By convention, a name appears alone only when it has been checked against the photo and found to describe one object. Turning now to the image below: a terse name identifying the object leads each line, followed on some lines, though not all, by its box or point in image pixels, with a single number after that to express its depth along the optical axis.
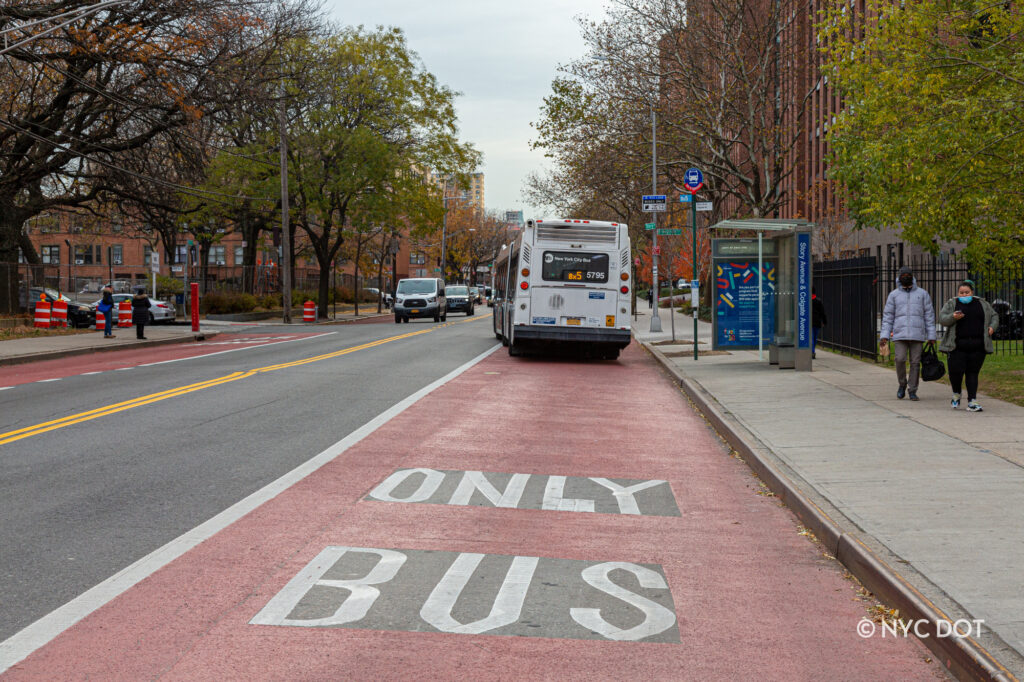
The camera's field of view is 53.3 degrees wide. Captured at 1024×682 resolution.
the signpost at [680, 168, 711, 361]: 22.39
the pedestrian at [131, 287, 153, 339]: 31.56
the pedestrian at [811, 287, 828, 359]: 21.77
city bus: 22.34
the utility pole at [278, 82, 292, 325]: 45.16
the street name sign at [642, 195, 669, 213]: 24.81
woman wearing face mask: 12.80
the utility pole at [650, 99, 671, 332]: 32.30
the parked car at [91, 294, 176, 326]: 44.63
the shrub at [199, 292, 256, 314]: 50.81
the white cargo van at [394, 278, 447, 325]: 47.88
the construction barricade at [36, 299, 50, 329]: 35.50
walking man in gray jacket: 13.84
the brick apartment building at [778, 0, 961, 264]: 37.69
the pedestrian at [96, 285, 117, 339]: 30.91
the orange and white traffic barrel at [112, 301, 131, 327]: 39.59
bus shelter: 20.72
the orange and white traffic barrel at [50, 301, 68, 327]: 36.28
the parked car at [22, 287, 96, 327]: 38.78
